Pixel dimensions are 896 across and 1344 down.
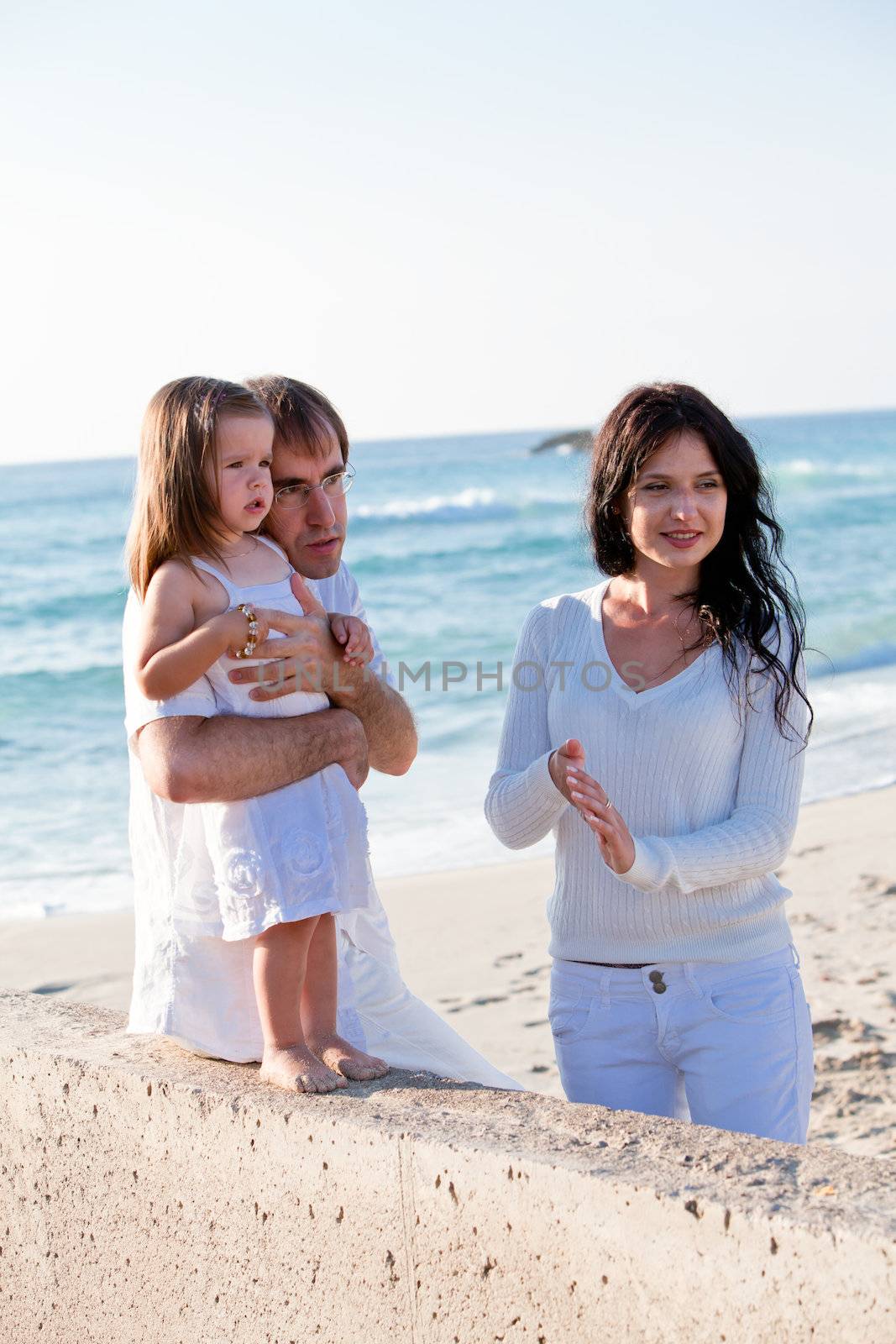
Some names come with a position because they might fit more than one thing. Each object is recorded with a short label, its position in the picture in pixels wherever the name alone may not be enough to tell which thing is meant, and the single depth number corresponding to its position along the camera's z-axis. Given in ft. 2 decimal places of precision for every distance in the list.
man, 7.50
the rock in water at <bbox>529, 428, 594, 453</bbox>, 188.81
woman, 8.02
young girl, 7.41
